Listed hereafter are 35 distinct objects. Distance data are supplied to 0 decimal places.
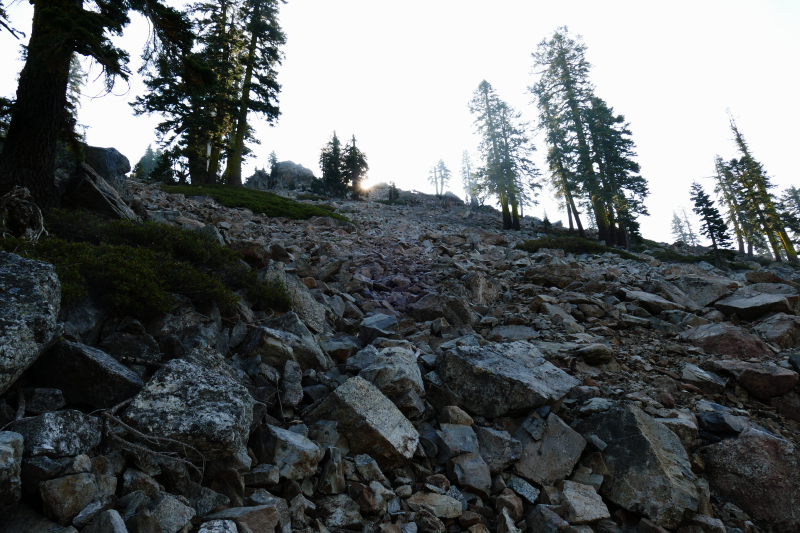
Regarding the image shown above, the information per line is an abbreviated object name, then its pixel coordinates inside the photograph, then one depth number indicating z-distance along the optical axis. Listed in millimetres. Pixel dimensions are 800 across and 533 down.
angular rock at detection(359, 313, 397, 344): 6578
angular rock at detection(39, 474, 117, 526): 2301
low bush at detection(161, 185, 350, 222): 18984
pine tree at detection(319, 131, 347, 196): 49781
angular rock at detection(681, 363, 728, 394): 5562
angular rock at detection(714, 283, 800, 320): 7594
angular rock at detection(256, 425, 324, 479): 3393
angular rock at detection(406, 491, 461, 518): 3484
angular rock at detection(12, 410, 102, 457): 2463
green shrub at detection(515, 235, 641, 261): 19408
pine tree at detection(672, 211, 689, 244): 64938
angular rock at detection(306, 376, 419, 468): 3934
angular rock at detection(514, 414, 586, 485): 4094
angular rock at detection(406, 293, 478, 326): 7945
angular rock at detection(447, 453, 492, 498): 3818
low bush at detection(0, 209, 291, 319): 4461
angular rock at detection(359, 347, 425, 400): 4715
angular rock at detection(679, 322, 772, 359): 6461
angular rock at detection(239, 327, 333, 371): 4785
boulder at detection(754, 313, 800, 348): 6734
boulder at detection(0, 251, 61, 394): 2701
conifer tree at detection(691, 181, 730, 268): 29234
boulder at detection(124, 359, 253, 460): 3008
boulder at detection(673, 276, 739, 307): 8984
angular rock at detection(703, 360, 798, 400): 5418
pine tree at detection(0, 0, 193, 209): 7066
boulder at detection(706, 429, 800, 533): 3877
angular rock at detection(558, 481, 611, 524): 3566
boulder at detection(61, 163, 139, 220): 8523
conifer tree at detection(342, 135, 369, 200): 49969
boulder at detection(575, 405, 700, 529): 3752
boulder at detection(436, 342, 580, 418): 4781
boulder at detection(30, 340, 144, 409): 3223
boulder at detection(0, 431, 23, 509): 2145
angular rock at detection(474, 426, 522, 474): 4168
